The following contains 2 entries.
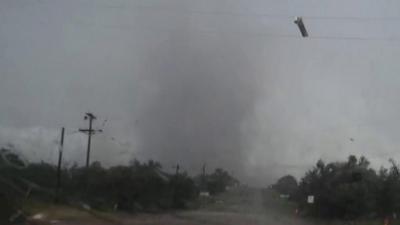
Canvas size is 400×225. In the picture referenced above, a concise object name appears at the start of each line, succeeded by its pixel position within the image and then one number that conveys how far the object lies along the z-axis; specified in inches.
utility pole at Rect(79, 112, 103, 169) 2573.8
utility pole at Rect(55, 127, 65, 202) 2084.2
